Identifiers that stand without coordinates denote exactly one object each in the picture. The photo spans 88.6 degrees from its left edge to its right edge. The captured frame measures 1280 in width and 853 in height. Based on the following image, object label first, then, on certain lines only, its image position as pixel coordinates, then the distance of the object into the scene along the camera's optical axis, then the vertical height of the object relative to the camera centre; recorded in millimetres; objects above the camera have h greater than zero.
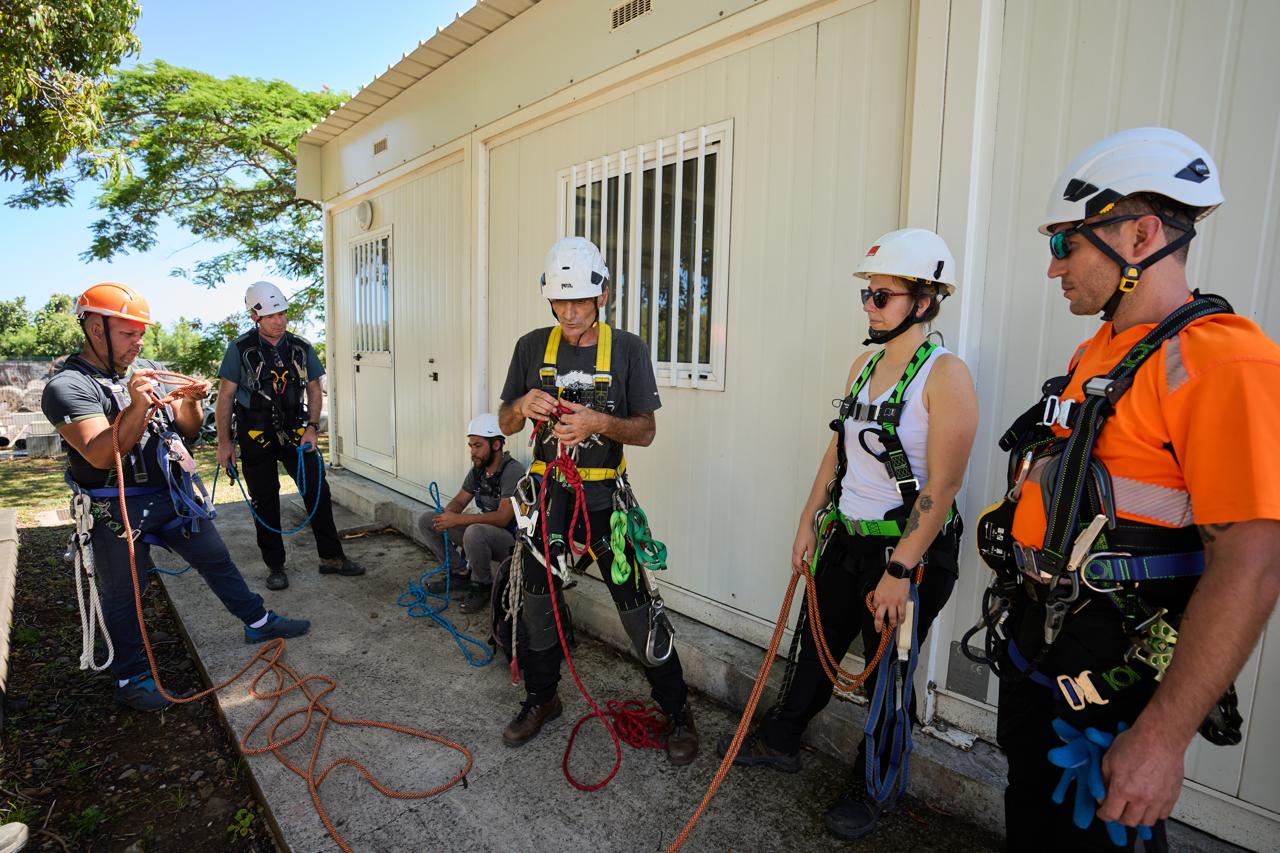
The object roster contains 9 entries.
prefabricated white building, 2191 +791
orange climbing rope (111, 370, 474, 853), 2722 -1821
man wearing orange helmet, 3084 -628
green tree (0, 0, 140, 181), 5816 +2448
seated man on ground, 4441 -1152
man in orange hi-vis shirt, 1161 -320
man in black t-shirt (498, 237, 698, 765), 2756 -290
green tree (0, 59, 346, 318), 11078 +3286
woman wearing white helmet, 2105 -435
